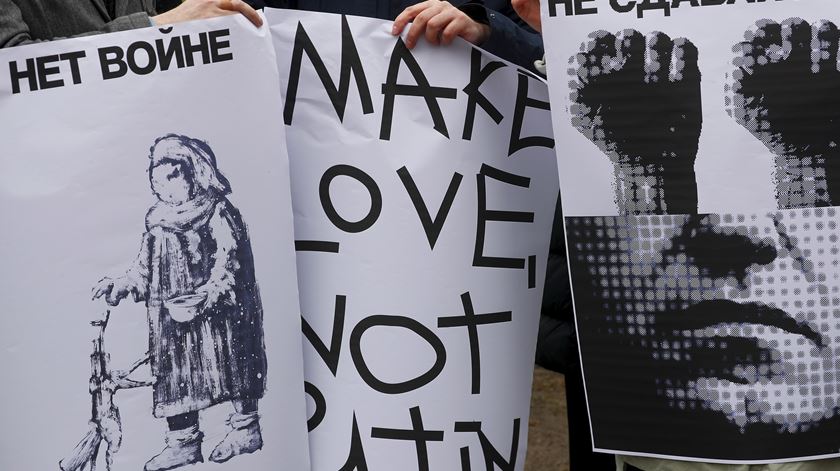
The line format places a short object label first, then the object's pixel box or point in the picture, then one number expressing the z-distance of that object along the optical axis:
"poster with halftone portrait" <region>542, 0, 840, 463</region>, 2.05
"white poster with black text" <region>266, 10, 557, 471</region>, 2.27
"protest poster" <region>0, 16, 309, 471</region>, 1.97
